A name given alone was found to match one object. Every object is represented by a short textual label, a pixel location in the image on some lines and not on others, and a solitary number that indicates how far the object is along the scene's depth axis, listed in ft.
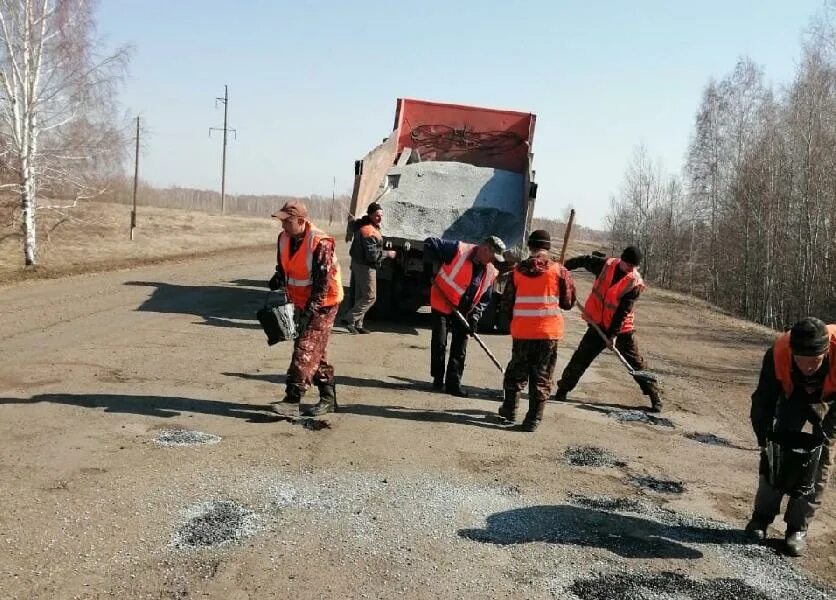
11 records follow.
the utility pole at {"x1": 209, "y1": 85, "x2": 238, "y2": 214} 155.85
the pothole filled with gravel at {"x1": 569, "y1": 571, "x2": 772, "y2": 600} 11.46
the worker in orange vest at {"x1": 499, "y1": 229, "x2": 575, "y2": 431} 20.57
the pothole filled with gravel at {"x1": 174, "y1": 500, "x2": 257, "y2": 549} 12.32
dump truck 34.47
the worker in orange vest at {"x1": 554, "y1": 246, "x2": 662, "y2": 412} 23.65
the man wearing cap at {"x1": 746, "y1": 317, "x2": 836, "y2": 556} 13.23
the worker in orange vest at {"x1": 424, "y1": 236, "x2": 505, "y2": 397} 23.97
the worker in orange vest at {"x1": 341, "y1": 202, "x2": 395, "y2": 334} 32.24
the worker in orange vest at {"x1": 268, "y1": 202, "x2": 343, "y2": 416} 19.22
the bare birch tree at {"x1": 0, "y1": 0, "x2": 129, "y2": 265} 51.06
